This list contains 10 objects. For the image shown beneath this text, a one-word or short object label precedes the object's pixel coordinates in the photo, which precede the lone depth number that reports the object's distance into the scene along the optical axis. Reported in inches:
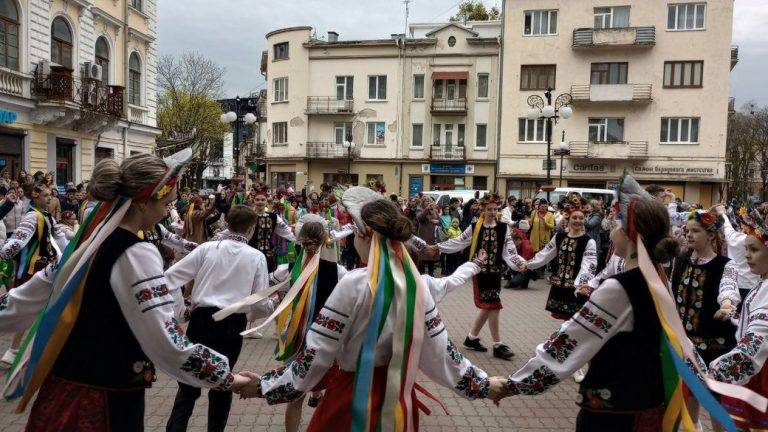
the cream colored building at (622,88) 1270.9
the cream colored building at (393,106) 1401.3
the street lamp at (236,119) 669.9
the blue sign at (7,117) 699.4
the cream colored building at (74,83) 727.1
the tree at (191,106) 1542.8
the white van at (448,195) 786.2
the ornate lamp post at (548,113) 708.0
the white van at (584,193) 824.9
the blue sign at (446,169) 1412.2
